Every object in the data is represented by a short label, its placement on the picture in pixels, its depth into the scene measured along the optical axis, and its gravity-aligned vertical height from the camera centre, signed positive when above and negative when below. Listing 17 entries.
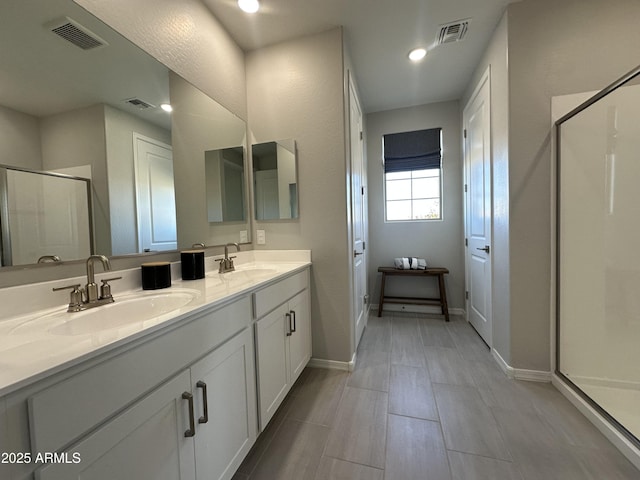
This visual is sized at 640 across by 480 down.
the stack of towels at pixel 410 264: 3.07 -0.44
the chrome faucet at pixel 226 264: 1.67 -0.21
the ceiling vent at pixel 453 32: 1.91 +1.52
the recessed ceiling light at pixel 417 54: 2.19 +1.53
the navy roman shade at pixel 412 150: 3.18 +0.98
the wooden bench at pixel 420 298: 2.96 -0.75
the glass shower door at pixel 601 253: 1.40 -0.18
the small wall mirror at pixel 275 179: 2.01 +0.41
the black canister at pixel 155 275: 1.19 -0.20
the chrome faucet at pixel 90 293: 0.90 -0.21
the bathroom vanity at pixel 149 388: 0.48 -0.40
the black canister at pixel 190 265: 1.41 -0.18
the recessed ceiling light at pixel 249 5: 1.66 +1.50
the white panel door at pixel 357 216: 2.20 +0.12
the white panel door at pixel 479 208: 2.19 +0.17
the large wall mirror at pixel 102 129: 0.87 +0.46
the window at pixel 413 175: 3.20 +0.68
